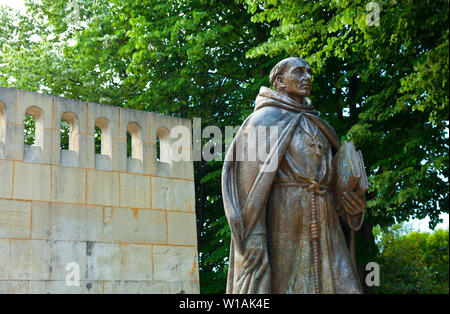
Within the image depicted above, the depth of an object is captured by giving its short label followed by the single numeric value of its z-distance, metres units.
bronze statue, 5.23
